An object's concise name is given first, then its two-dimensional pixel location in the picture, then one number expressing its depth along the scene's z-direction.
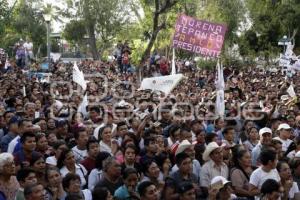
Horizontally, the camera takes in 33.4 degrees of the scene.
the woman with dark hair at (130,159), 6.19
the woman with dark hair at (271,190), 5.21
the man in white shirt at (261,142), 7.18
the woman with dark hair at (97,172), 5.87
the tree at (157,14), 14.95
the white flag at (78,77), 11.60
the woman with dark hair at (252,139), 7.69
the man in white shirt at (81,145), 6.79
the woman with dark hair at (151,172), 5.81
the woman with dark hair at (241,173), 5.86
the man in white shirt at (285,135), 7.74
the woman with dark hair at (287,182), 5.86
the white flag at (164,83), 10.27
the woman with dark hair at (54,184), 5.29
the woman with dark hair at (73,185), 5.21
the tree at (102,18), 36.85
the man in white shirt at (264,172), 5.85
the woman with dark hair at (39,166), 5.42
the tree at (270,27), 28.52
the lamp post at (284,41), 22.27
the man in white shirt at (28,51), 19.53
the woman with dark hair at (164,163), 6.16
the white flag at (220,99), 9.95
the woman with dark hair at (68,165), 5.88
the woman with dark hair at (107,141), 7.09
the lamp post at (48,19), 16.42
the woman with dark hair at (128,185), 5.33
